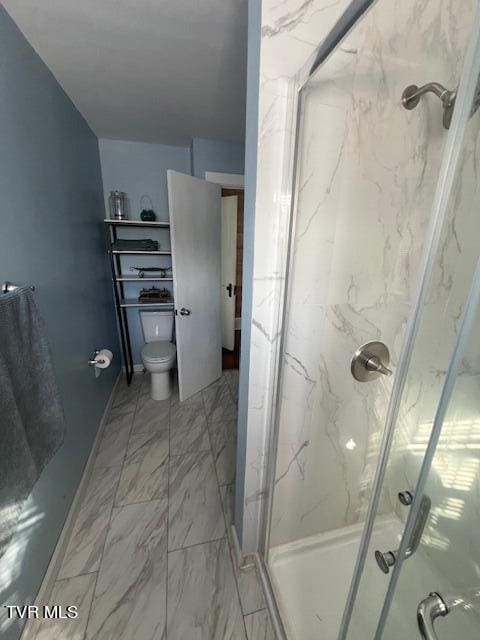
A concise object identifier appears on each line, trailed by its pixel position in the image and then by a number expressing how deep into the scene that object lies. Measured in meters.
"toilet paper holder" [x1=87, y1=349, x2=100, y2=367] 1.58
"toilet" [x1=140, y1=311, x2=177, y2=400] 2.34
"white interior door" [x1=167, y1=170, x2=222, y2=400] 2.10
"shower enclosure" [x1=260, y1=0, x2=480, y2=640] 0.60
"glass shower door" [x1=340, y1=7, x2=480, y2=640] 0.56
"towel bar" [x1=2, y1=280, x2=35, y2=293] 0.94
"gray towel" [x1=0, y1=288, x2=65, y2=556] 0.75
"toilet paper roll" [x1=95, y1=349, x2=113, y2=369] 1.63
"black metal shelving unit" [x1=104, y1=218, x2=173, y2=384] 2.40
